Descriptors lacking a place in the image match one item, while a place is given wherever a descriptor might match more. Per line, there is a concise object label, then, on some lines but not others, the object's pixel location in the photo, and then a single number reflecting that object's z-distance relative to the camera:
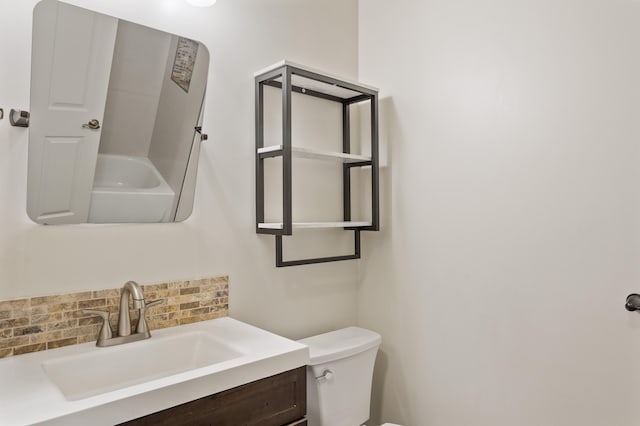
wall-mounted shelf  1.56
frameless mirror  1.17
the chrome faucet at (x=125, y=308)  1.25
